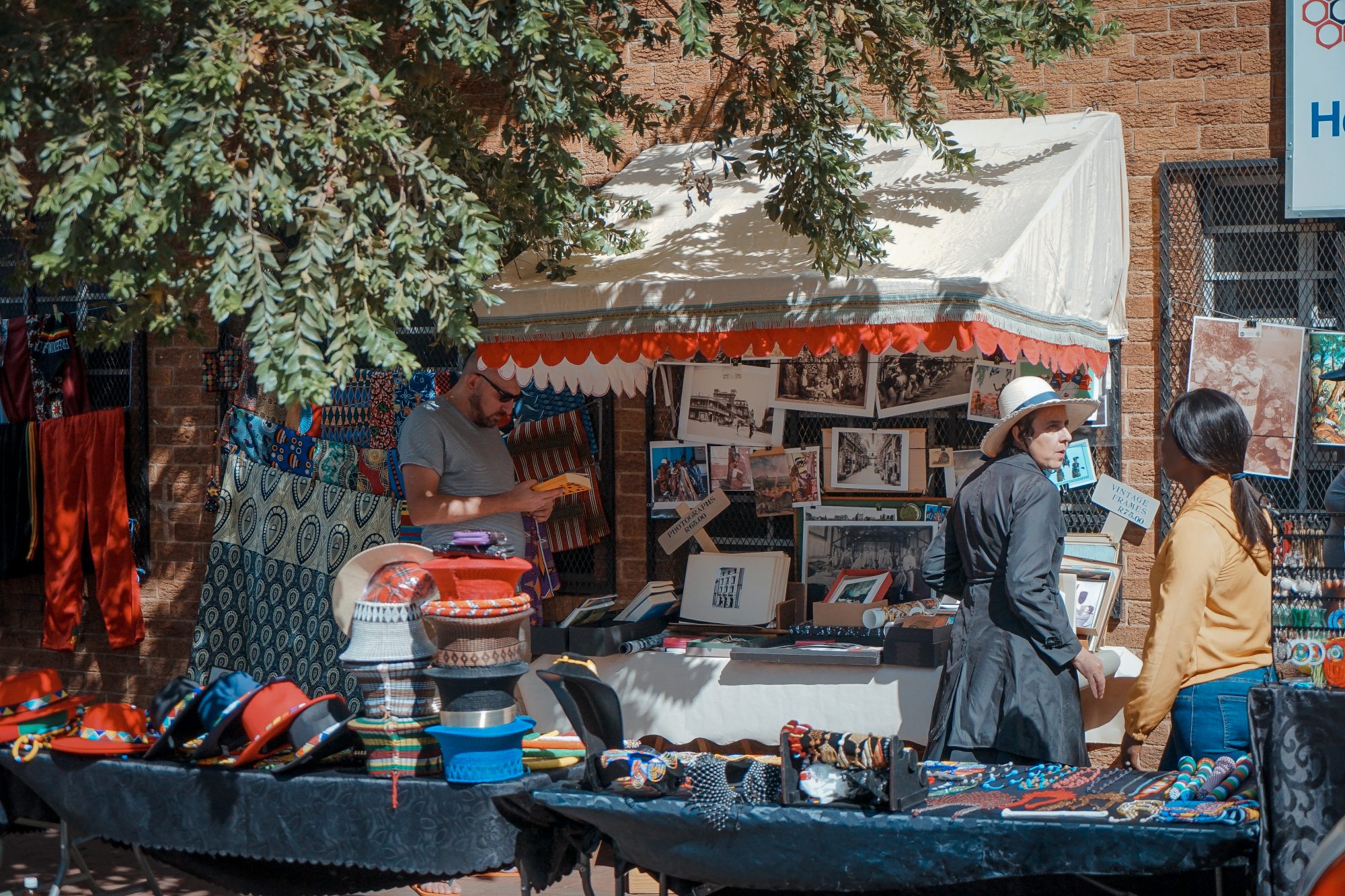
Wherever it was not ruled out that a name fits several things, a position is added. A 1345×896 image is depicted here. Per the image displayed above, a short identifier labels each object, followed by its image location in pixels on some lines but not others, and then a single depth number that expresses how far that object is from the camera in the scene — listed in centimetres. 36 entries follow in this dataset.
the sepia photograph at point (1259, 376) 594
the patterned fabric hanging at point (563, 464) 695
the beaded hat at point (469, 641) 397
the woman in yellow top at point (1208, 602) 394
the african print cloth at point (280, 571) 722
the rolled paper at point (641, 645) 596
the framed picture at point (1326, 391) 589
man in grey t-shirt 565
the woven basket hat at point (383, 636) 409
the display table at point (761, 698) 551
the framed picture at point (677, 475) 681
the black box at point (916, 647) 545
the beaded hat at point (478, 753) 388
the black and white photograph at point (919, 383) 636
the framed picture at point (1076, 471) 622
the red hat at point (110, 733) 440
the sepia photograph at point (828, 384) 650
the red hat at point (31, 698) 473
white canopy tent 480
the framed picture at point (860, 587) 615
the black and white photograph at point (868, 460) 649
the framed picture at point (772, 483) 665
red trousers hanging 796
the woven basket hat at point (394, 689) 408
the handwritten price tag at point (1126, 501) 612
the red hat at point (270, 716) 419
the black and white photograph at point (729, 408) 665
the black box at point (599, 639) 588
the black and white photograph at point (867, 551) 635
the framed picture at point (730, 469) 672
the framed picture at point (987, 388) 629
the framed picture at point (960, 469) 638
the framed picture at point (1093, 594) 593
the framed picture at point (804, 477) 659
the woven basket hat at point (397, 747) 401
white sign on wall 580
